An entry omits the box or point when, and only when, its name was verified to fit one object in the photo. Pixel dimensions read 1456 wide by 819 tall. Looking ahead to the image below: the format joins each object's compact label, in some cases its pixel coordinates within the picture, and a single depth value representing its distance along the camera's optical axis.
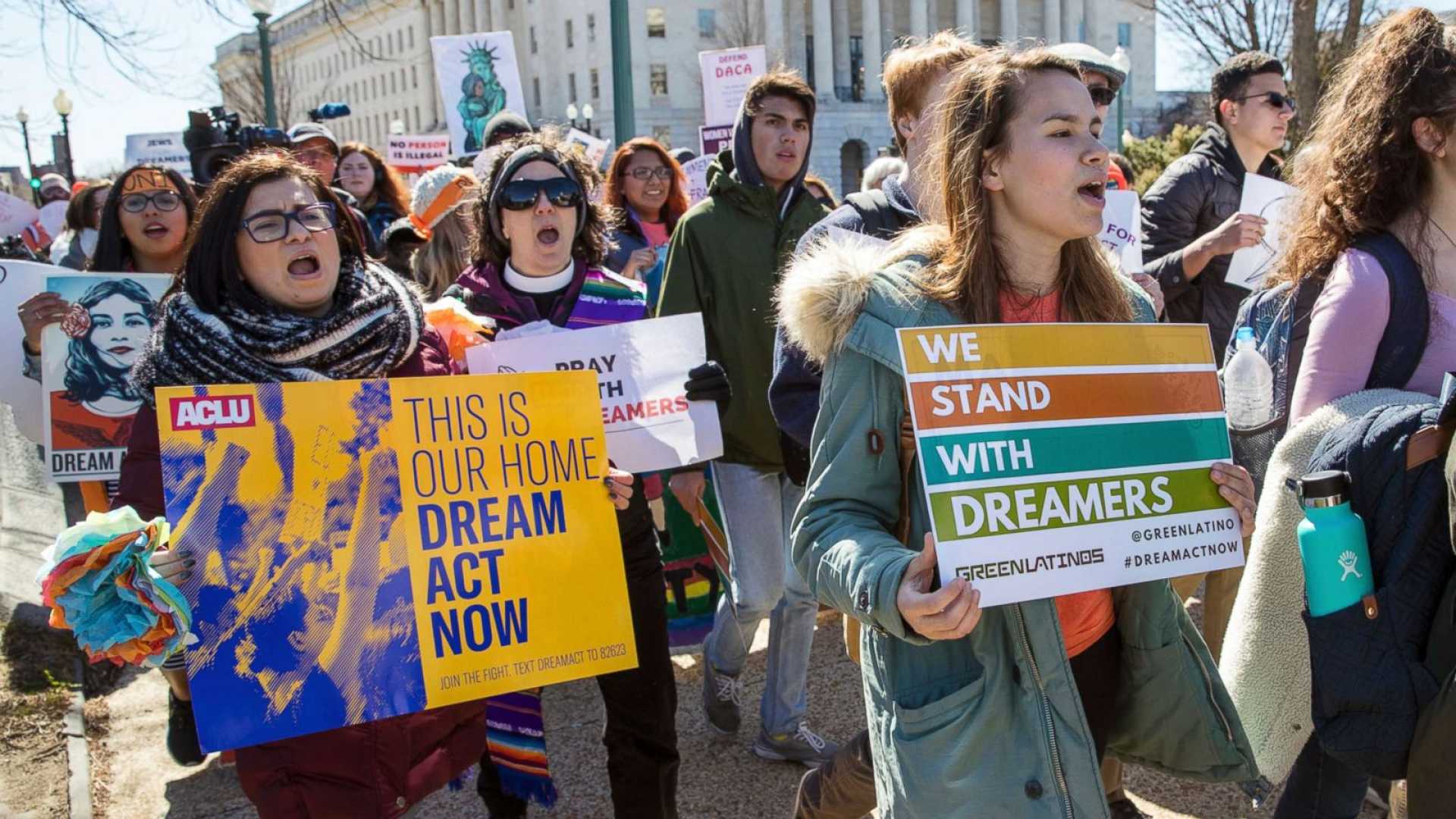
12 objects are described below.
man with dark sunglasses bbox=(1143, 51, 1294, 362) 4.95
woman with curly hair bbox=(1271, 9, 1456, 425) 2.62
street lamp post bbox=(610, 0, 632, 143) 10.37
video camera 6.26
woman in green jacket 2.10
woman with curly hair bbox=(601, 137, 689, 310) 7.38
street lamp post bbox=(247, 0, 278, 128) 11.65
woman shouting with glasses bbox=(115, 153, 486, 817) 2.57
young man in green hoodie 4.36
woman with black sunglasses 3.49
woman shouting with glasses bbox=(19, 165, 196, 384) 5.01
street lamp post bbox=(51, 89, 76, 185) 22.49
